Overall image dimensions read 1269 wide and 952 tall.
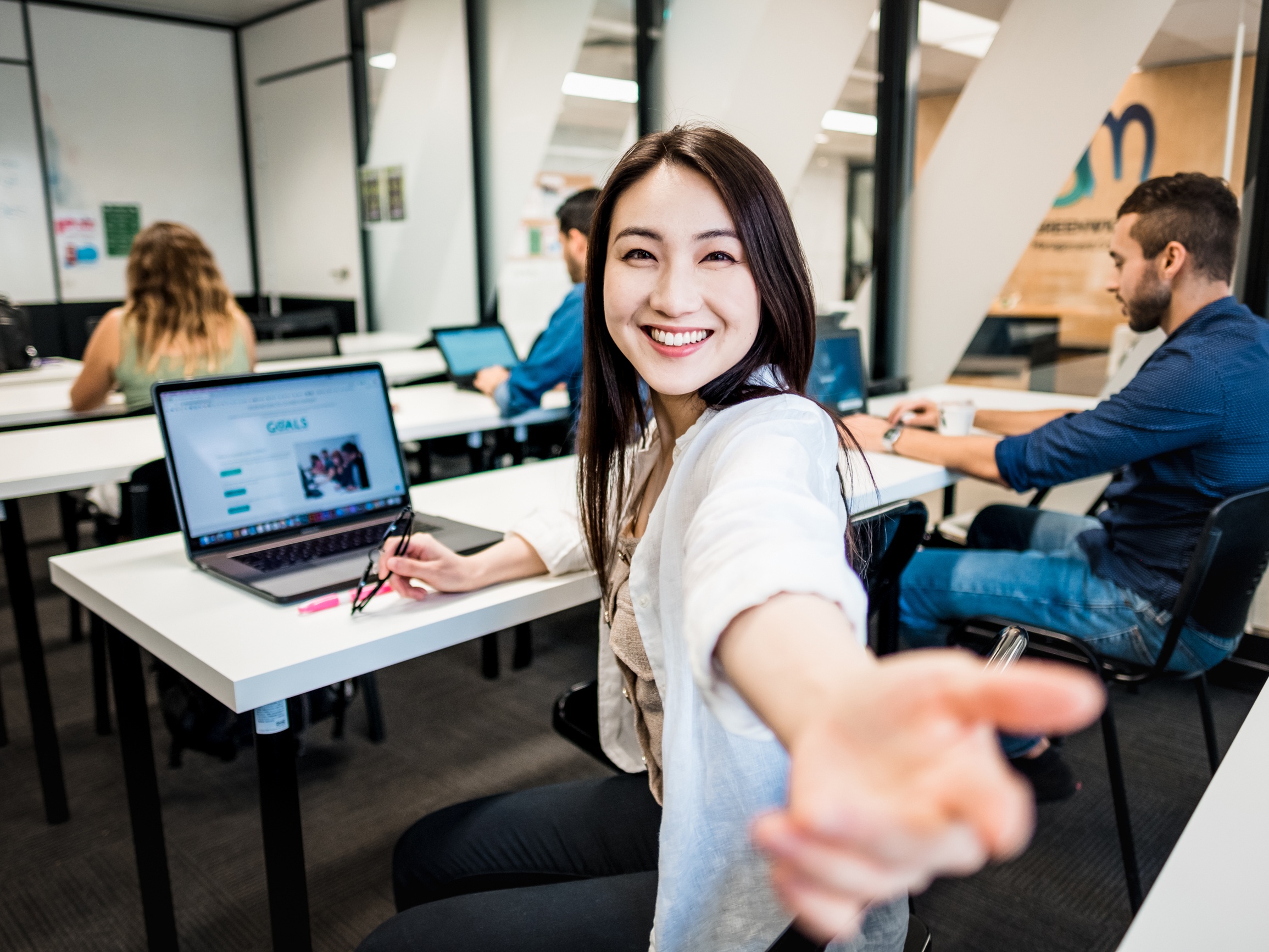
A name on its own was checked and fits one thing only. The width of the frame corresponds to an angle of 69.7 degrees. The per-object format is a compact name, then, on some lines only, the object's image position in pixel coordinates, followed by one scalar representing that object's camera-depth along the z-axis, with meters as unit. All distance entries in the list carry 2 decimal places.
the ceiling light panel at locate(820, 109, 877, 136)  3.63
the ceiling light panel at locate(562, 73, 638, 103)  4.38
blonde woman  2.83
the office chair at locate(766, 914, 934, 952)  0.66
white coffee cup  2.31
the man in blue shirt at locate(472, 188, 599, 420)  2.76
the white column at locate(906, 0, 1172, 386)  2.93
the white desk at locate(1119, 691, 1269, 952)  0.58
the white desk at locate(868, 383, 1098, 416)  2.94
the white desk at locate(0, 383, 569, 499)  1.95
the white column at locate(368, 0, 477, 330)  5.11
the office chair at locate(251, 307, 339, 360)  4.00
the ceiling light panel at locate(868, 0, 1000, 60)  3.25
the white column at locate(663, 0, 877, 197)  3.69
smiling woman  0.34
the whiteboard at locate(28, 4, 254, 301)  6.25
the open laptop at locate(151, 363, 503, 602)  1.39
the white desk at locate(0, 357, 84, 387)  3.82
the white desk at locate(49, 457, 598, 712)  1.07
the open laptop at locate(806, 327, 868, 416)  2.60
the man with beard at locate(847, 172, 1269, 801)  1.75
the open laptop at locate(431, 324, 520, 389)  3.32
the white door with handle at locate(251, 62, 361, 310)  6.16
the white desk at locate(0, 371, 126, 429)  2.85
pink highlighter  1.25
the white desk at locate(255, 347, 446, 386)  3.92
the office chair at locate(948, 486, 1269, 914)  1.58
